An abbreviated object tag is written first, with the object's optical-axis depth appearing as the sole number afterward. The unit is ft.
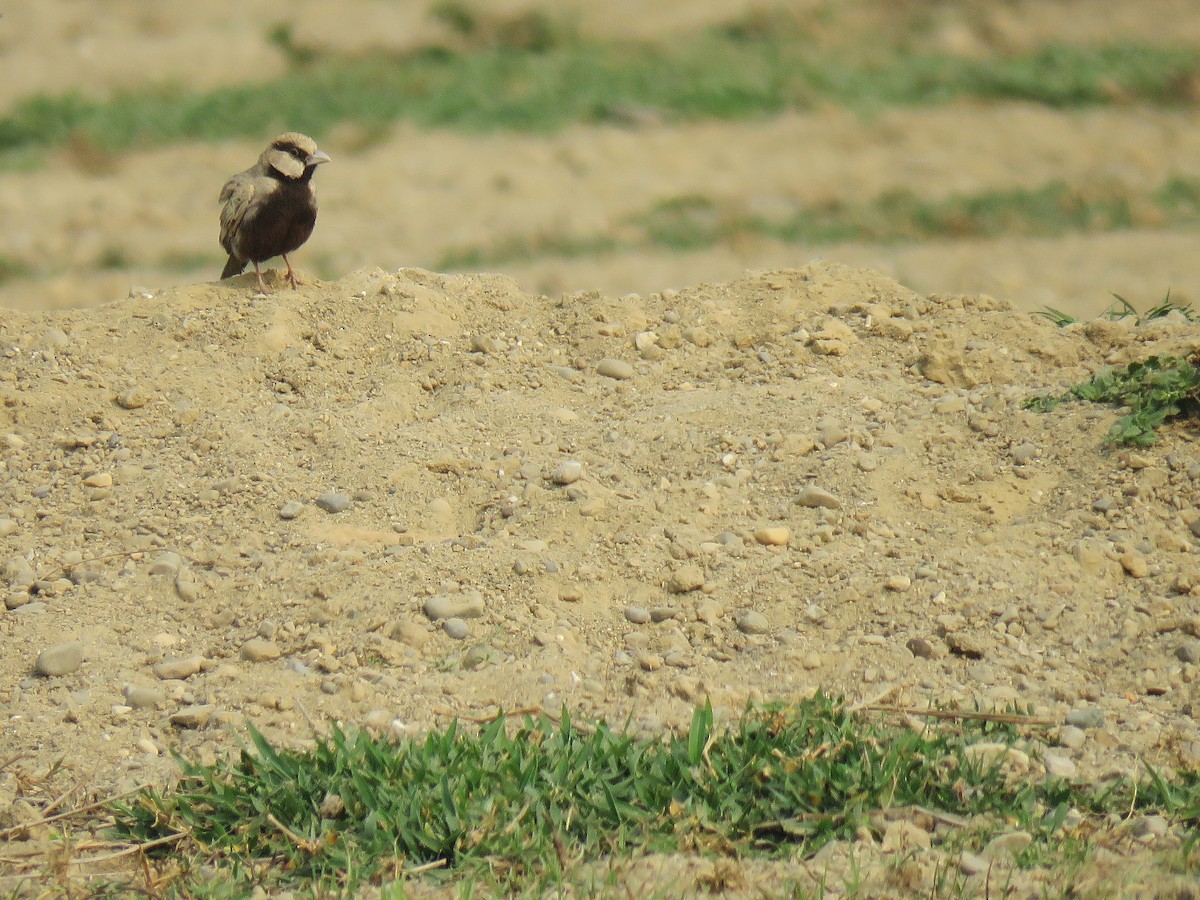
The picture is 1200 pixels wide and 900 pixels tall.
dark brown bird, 38.99
